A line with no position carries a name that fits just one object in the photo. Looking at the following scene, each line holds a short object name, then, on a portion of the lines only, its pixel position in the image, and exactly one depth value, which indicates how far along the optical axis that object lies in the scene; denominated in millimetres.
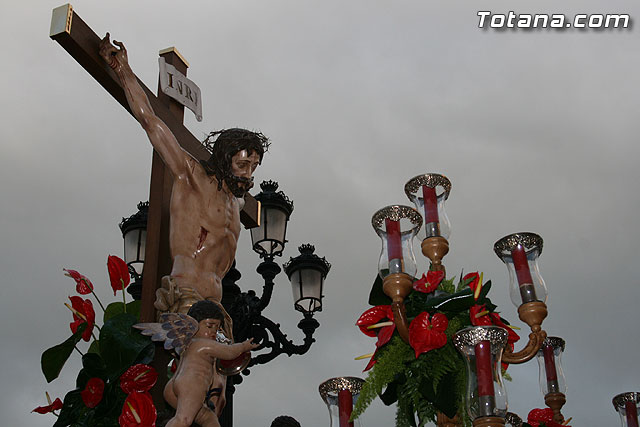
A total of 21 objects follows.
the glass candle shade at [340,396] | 4414
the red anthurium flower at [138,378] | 3875
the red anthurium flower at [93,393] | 3939
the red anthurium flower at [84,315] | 4145
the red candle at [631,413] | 4891
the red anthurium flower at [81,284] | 4277
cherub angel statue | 3529
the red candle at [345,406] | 4395
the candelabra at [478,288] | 3498
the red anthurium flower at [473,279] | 4070
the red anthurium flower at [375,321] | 4020
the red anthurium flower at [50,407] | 4051
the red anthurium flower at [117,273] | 4312
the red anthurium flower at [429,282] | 4051
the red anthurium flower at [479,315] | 3916
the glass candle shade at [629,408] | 4895
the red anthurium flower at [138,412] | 3668
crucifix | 4316
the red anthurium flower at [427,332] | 3811
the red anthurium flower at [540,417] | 4707
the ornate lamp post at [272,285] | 6359
